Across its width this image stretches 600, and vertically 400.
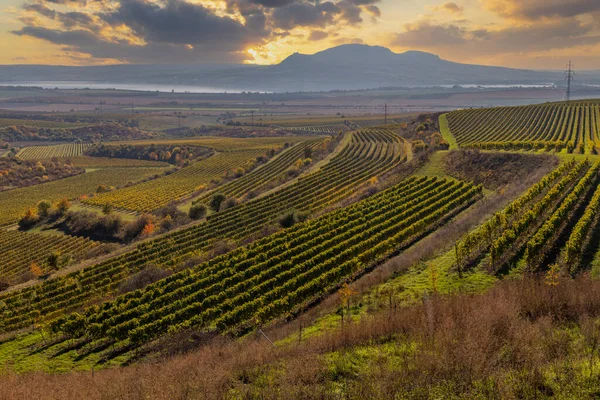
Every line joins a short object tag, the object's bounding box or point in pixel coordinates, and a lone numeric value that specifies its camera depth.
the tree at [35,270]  53.45
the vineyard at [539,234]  27.70
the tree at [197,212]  75.19
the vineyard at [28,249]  60.06
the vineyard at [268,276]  29.74
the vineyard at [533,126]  73.19
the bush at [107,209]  85.52
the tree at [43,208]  86.06
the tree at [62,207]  88.44
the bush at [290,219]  53.44
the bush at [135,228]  73.31
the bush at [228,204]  74.88
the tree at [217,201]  78.31
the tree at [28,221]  84.74
